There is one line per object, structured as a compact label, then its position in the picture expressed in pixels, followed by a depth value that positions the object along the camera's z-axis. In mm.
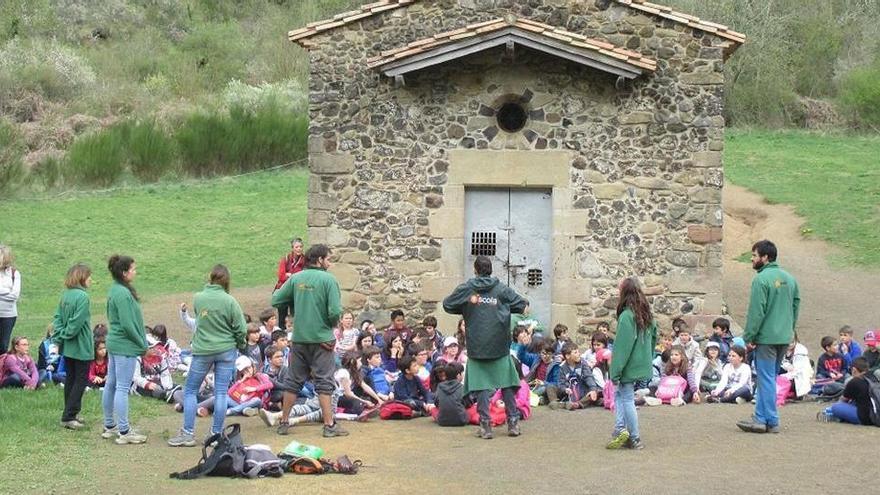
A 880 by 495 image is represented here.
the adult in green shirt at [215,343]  11133
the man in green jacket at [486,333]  11820
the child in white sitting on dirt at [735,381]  14016
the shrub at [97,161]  31828
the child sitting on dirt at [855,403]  12031
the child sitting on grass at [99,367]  14070
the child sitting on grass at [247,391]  13062
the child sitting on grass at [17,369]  14023
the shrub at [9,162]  30484
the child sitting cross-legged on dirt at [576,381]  13672
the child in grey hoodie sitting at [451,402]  12531
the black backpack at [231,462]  9838
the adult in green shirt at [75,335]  11633
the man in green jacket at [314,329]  11773
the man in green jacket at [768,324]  11680
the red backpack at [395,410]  12984
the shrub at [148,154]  32531
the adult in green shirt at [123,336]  11211
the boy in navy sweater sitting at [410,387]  13203
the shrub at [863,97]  39594
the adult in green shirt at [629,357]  11062
